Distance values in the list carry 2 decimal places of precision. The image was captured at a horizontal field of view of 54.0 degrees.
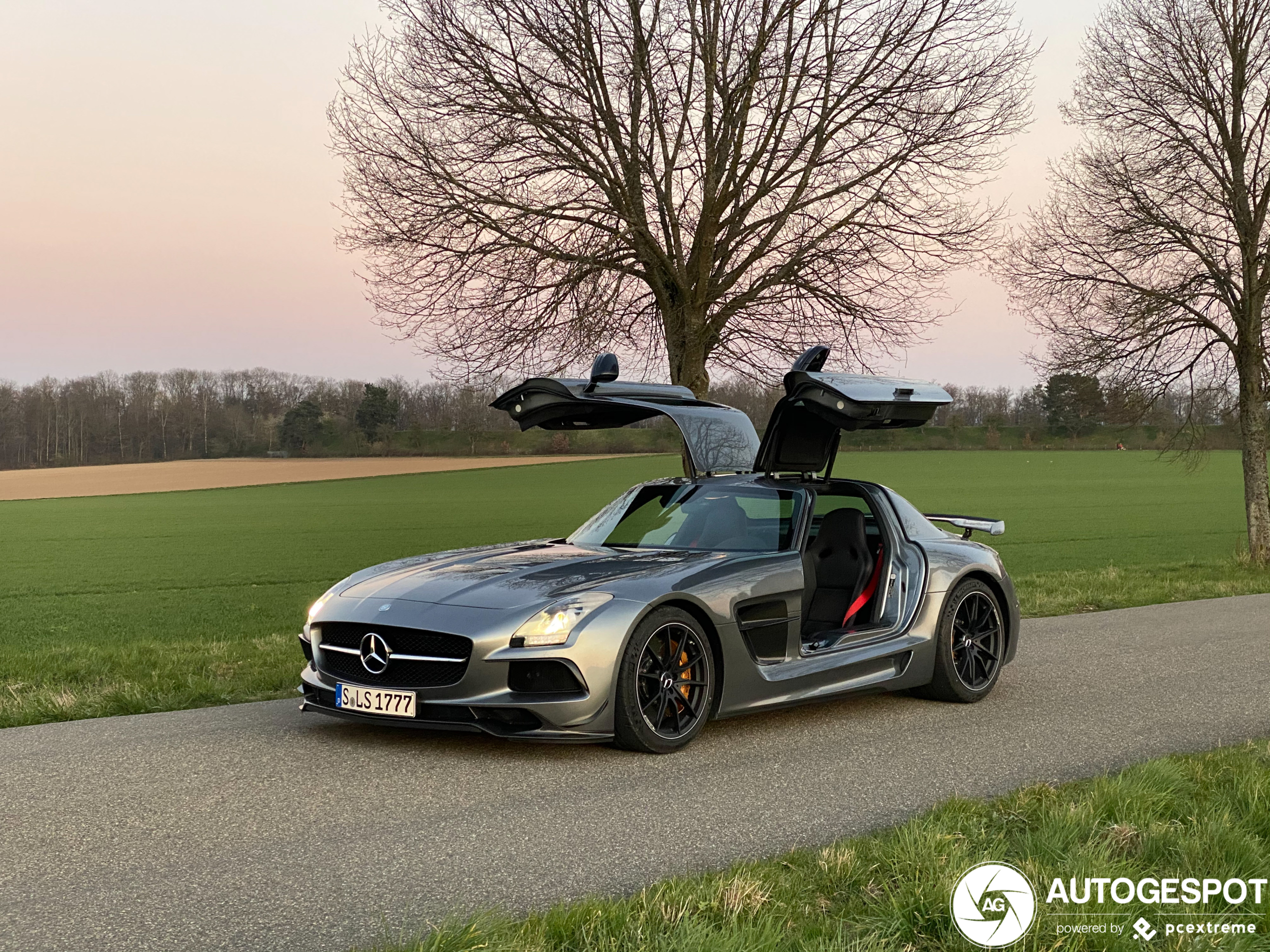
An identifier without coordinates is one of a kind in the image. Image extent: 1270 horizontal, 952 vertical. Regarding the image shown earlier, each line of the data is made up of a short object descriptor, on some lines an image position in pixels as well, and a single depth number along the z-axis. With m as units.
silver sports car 6.00
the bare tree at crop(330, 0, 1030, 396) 13.27
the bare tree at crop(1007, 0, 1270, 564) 20.62
